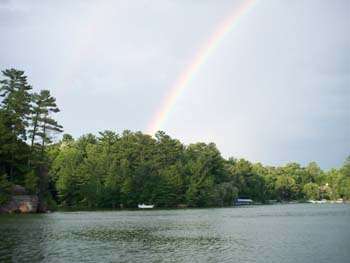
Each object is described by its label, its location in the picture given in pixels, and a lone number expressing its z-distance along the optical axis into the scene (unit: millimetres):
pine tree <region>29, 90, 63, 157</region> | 102125
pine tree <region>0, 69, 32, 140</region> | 96375
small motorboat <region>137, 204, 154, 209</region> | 143750
